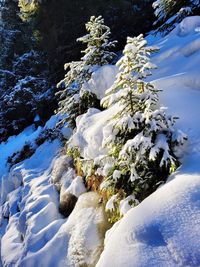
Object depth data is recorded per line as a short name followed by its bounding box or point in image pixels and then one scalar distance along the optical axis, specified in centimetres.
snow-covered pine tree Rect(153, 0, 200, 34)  1081
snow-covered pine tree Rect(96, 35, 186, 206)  529
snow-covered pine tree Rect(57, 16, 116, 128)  933
